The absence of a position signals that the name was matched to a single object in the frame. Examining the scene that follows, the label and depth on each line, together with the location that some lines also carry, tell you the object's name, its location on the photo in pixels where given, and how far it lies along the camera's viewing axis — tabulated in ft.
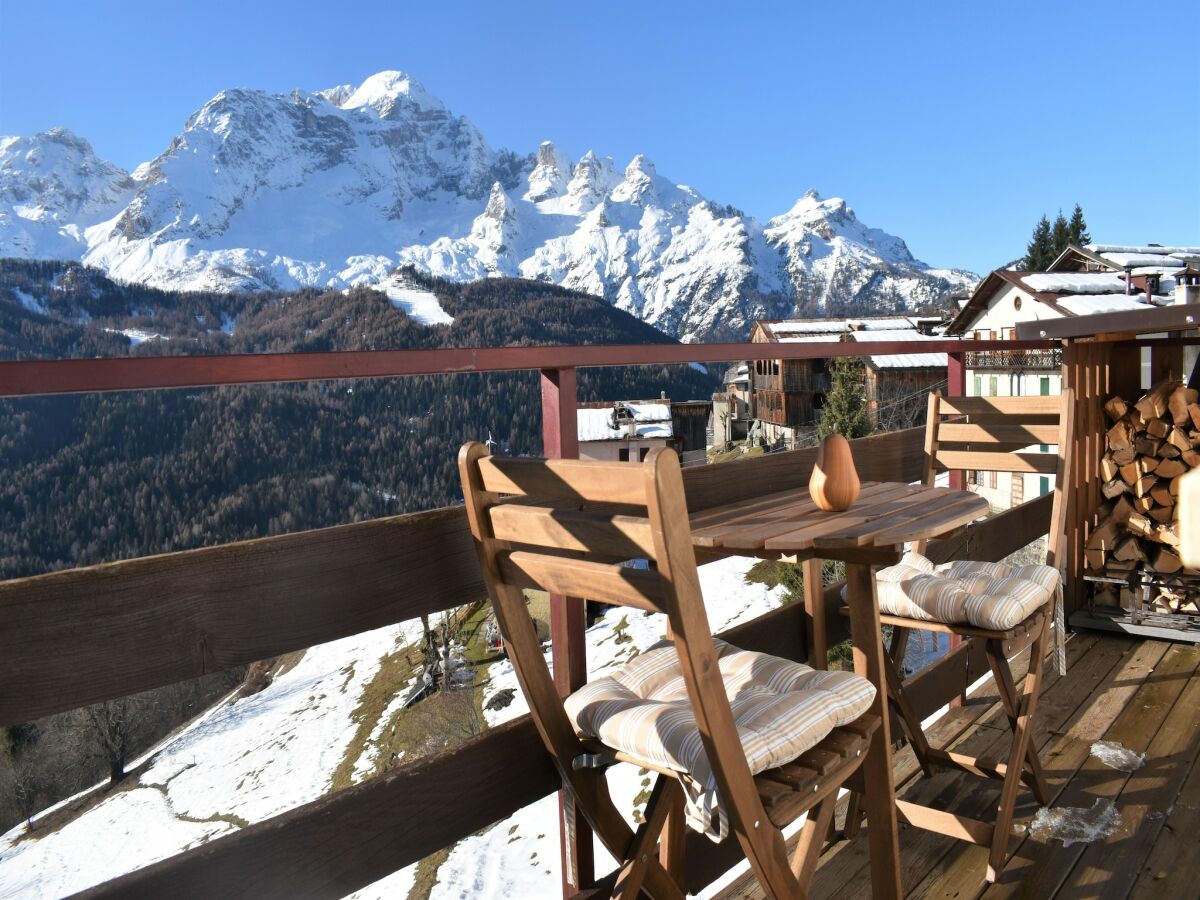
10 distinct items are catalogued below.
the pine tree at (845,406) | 88.07
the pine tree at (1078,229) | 142.61
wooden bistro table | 4.41
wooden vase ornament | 5.39
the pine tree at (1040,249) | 146.10
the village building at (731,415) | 154.92
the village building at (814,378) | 107.86
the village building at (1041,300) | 59.98
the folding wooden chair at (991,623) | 6.29
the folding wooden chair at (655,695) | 3.39
